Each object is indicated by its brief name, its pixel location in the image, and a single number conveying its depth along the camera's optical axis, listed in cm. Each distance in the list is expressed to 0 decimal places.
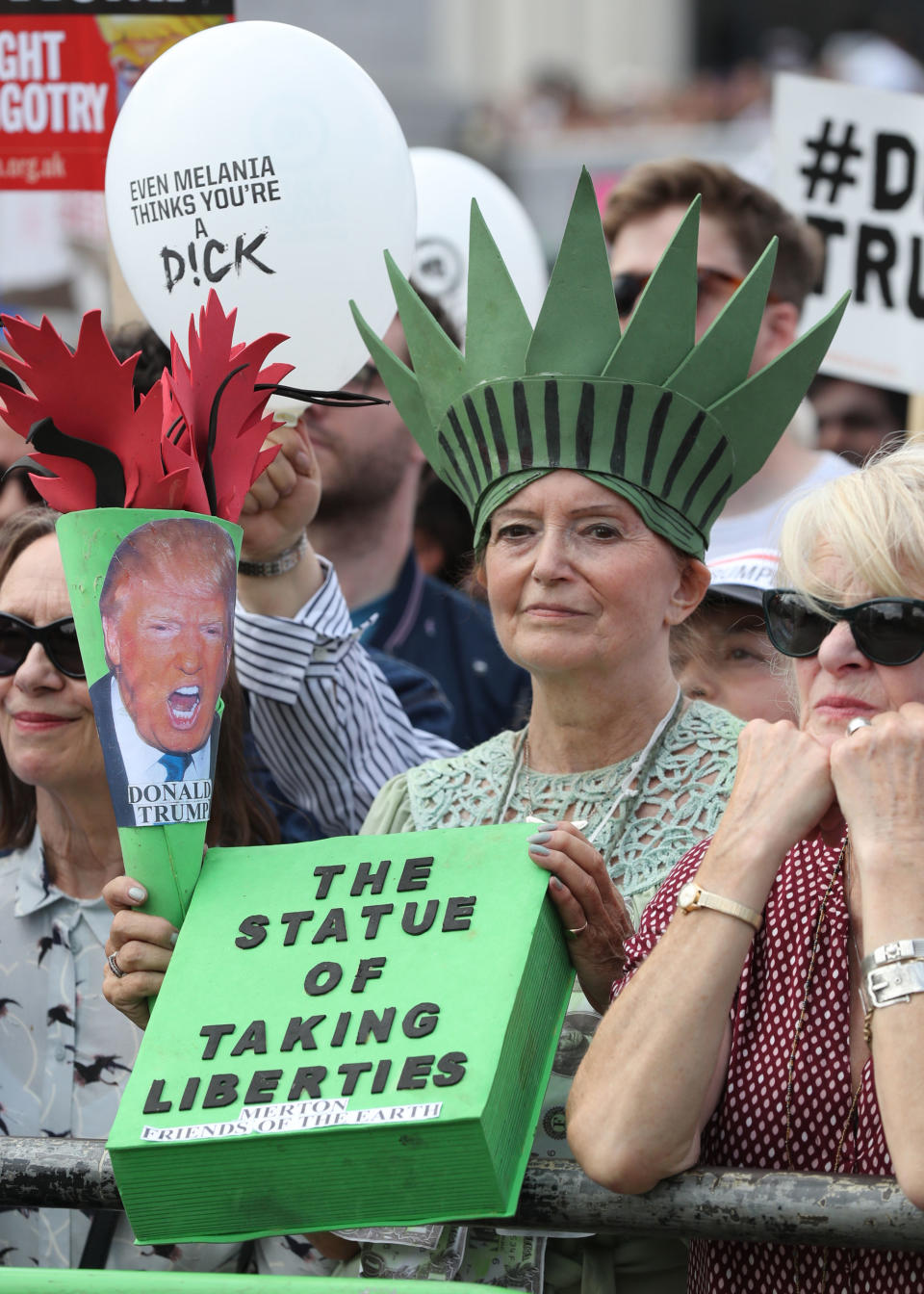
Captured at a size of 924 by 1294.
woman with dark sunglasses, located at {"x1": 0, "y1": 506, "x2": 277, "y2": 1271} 528
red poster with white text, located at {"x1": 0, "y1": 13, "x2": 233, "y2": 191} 762
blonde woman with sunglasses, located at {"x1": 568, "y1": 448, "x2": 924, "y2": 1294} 377
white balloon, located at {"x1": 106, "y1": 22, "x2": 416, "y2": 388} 585
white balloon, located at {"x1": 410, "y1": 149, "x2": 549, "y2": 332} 880
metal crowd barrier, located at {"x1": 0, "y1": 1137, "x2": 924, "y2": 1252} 353
